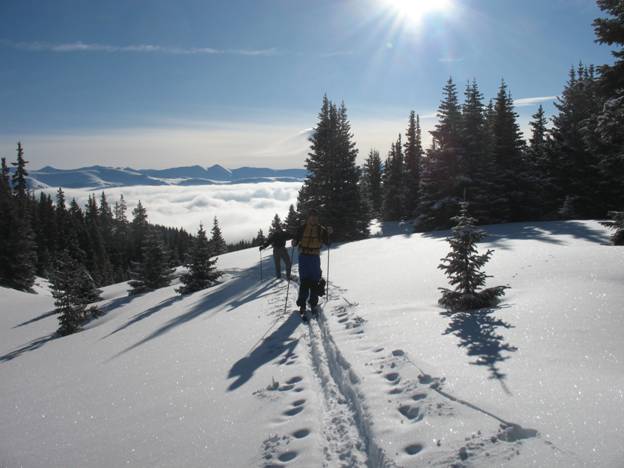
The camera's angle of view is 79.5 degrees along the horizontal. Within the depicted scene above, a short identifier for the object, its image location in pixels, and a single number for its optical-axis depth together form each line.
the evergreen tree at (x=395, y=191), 50.72
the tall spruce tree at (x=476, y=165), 27.70
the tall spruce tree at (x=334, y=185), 32.91
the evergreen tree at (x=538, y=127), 42.84
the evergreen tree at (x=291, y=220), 35.43
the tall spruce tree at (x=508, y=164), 28.38
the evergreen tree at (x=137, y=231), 88.31
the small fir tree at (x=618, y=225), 12.55
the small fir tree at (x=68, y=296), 16.23
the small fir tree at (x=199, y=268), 18.06
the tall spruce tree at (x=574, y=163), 27.78
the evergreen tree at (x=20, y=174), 70.81
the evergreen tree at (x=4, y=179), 61.29
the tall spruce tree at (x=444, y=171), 28.00
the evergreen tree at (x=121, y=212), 113.06
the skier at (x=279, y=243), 13.95
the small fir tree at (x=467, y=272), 7.42
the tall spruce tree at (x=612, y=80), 10.92
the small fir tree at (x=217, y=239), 48.13
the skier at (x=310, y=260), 8.82
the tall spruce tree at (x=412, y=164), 46.88
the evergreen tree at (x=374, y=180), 67.12
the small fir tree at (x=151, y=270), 24.41
